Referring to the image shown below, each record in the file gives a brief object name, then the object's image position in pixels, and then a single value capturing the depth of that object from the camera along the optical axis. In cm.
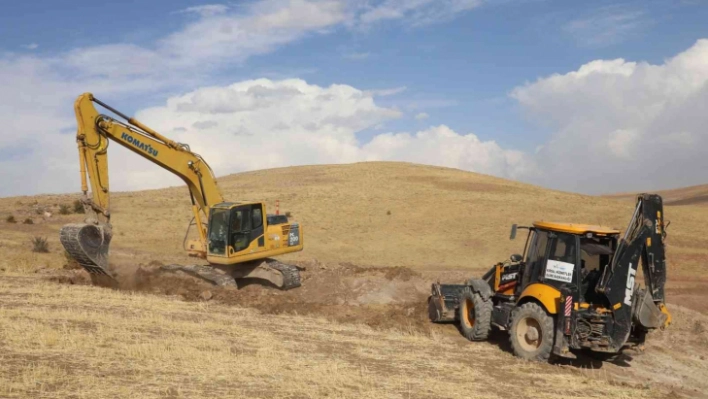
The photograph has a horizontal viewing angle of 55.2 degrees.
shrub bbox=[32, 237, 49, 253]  2653
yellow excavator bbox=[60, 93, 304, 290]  1725
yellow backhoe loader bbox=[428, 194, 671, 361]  1178
